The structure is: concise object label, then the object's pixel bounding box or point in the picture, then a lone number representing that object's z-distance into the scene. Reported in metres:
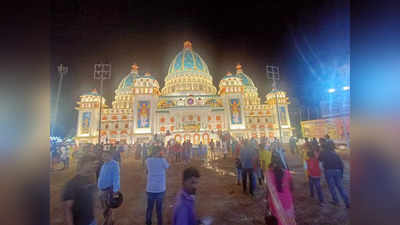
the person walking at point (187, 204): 1.98
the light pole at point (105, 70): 14.32
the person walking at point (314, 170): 4.80
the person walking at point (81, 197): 2.13
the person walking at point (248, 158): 5.47
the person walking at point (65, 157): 11.67
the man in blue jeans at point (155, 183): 3.40
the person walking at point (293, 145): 15.10
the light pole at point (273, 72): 18.70
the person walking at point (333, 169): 4.55
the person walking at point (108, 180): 3.59
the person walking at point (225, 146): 16.48
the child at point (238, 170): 6.40
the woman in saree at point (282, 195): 2.95
